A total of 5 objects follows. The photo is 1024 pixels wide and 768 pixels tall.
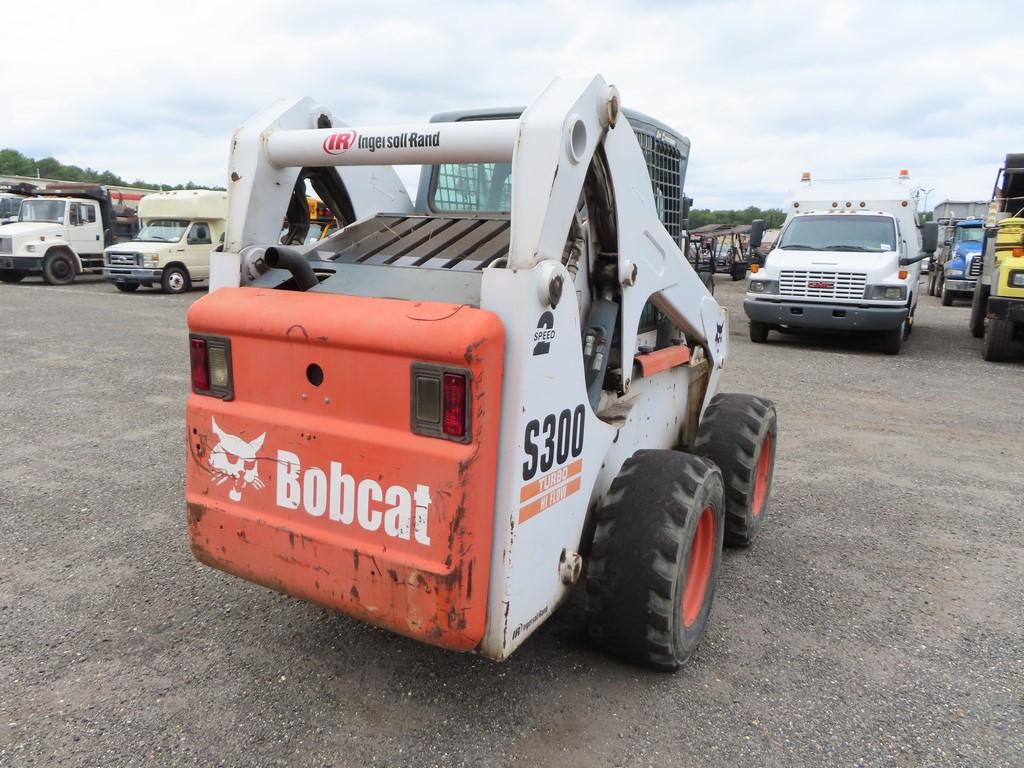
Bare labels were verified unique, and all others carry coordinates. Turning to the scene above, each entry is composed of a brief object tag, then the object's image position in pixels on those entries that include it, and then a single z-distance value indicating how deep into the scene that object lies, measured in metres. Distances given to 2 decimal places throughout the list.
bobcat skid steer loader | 2.30
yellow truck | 10.15
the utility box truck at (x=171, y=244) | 18.50
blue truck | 19.09
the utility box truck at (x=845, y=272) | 10.91
